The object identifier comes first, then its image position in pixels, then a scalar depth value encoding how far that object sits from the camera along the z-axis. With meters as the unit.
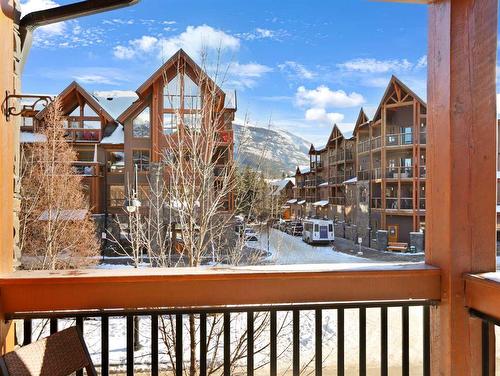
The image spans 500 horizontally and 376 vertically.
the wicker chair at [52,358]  0.99
